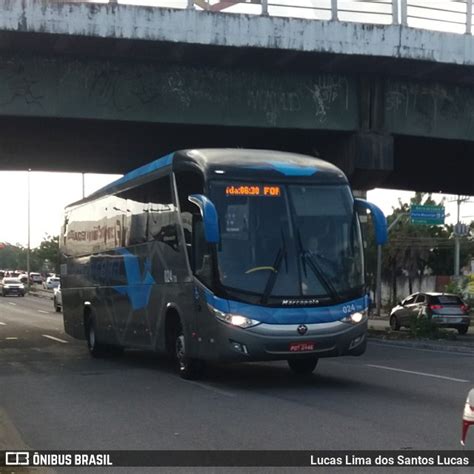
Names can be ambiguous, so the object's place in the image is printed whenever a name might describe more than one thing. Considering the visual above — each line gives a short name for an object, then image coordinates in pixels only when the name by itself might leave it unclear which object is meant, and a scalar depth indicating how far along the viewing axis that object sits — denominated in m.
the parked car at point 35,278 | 106.05
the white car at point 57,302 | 45.49
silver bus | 12.27
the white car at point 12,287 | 70.32
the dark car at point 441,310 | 32.38
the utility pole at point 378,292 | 46.30
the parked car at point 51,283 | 78.82
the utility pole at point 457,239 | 61.41
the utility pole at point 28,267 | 86.99
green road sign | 51.91
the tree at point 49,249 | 106.82
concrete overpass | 17.56
